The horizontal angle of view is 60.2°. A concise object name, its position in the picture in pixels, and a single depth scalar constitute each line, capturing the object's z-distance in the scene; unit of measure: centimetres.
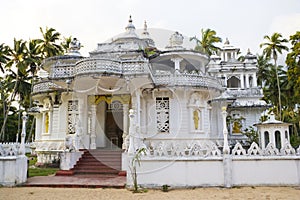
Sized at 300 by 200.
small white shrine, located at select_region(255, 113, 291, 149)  1514
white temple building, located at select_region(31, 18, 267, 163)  1308
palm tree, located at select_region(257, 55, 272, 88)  3612
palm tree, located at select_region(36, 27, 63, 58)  3203
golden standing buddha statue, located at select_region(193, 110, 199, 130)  1574
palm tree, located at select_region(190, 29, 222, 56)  3173
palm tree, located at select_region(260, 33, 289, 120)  3053
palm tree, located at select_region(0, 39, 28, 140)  3134
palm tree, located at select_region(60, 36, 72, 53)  3413
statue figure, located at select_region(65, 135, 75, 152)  1227
